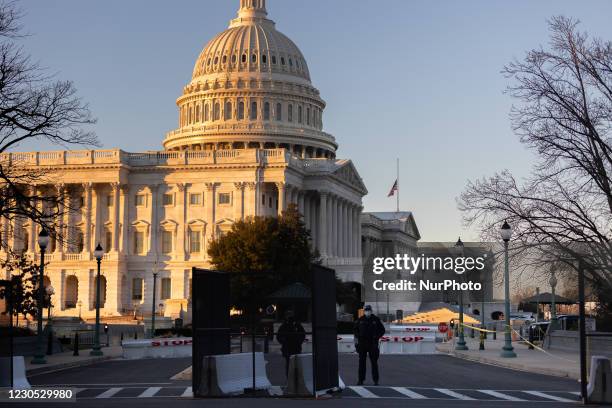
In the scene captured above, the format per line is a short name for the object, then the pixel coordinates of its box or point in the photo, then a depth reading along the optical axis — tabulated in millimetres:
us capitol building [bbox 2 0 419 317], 134875
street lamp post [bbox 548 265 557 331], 59625
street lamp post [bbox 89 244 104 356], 56656
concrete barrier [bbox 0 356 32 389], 28141
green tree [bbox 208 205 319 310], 102688
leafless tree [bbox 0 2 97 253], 45438
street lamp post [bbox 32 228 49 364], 48812
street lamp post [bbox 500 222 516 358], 47406
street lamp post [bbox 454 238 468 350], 59219
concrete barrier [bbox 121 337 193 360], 56094
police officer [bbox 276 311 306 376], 30106
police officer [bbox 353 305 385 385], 32500
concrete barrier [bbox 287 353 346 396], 27516
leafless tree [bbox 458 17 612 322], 43875
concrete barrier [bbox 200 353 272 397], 27438
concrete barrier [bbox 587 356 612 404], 26719
